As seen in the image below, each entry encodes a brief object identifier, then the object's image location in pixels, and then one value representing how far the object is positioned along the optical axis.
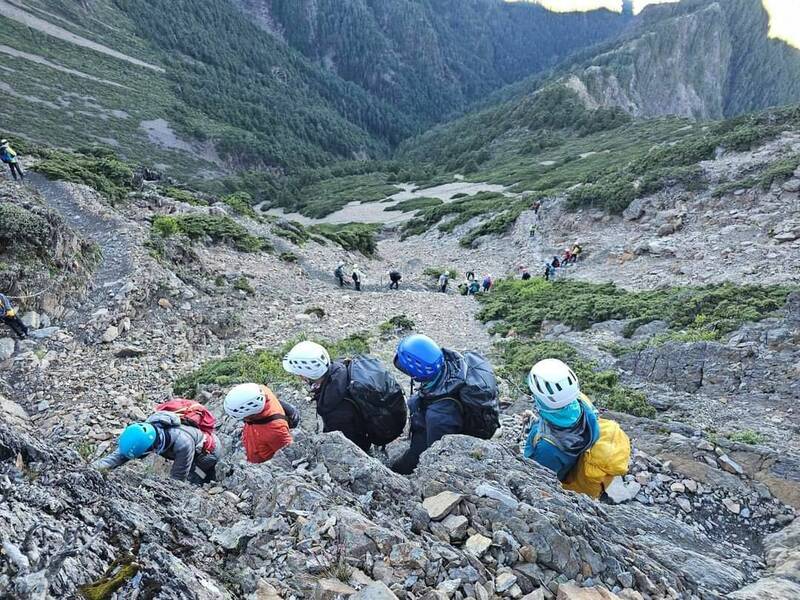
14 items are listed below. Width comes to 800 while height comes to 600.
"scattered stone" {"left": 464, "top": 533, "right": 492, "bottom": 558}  3.72
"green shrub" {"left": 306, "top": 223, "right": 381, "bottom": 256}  33.30
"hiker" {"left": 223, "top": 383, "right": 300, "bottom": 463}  5.45
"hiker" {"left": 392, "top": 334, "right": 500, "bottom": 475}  5.01
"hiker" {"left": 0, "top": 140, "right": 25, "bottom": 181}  19.55
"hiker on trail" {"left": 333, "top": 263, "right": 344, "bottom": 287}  24.25
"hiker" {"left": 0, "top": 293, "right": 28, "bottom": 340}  11.12
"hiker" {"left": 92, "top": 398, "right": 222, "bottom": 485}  5.03
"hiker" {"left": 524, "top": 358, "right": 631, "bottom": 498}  4.44
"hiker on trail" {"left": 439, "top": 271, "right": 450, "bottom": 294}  26.41
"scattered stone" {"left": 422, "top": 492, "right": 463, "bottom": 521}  4.03
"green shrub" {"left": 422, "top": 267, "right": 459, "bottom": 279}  30.37
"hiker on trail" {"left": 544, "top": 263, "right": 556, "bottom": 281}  24.95
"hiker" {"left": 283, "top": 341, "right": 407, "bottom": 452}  5.47
